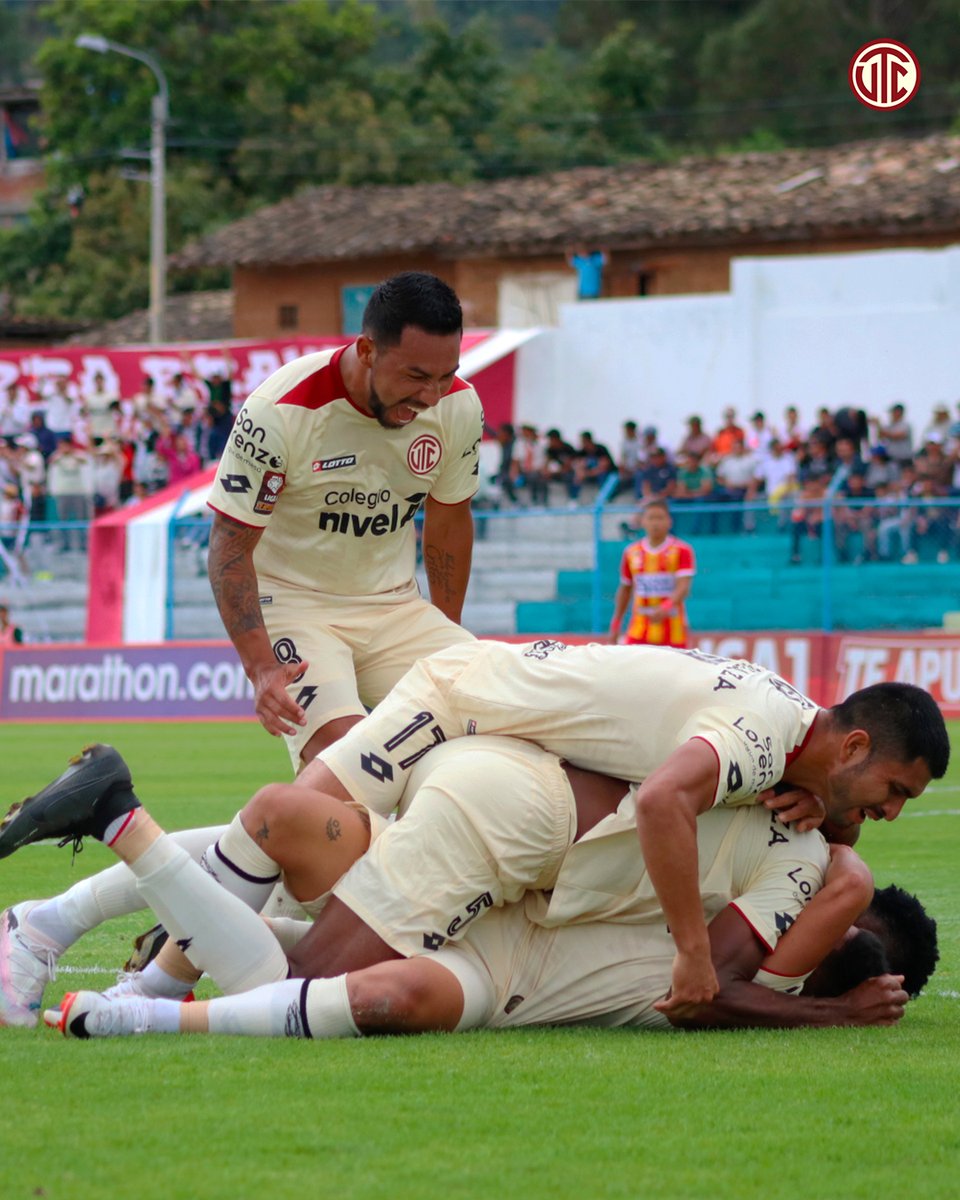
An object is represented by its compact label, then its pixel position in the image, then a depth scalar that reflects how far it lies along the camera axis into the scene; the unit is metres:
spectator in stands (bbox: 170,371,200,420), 32.72
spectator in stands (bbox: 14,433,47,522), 27.98
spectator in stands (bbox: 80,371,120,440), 32.59
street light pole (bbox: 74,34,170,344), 42.91
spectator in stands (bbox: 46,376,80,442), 32.59
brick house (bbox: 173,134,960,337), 34.41
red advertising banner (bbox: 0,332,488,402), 32.41
